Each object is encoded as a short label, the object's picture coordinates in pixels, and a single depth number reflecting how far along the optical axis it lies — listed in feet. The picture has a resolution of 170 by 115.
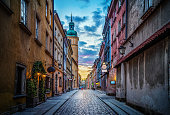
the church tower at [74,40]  304.50
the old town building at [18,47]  28.32
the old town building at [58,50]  86.92
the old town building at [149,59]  24.76
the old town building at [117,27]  59.21
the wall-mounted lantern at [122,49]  48.39
